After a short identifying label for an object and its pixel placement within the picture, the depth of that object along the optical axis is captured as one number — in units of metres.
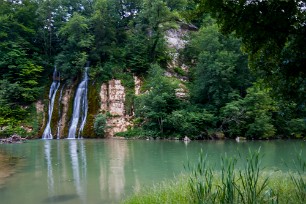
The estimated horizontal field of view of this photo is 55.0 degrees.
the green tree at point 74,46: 26.76
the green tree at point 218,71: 23.19
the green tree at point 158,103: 22.65
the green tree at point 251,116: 21.03
